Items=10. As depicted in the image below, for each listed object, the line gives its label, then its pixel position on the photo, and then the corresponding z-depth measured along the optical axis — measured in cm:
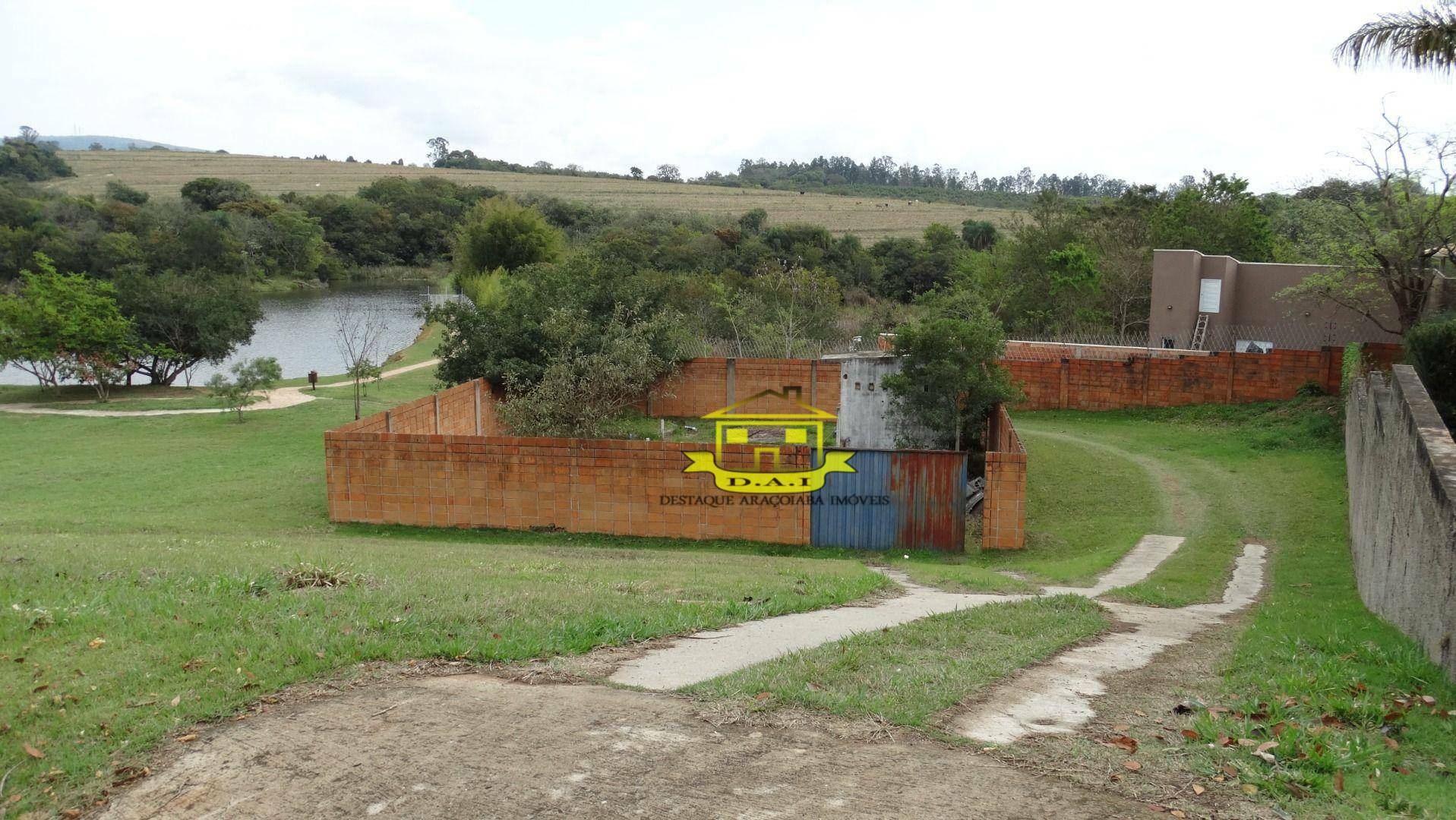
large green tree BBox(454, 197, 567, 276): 5578
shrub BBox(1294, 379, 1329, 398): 2306
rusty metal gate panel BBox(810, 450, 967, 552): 1472
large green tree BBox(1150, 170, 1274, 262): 4175
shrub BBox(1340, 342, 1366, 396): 1991
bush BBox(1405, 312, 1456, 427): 1492
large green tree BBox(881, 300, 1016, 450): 1866
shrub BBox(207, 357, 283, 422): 2655
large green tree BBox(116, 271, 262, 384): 3362
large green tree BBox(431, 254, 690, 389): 2367
